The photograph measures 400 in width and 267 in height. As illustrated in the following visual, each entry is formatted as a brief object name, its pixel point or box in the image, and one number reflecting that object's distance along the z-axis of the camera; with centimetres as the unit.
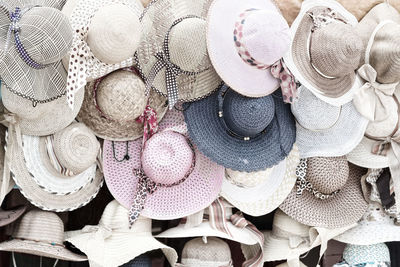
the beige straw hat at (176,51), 204
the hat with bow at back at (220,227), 230
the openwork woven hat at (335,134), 248
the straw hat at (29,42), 170
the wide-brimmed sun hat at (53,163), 201
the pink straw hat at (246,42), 200
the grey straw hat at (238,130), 220
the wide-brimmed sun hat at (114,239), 211
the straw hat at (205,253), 237
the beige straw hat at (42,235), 205
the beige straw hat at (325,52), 223
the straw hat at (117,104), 204
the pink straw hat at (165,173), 217
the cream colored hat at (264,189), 242
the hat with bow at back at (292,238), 251
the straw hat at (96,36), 186
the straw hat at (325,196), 247
